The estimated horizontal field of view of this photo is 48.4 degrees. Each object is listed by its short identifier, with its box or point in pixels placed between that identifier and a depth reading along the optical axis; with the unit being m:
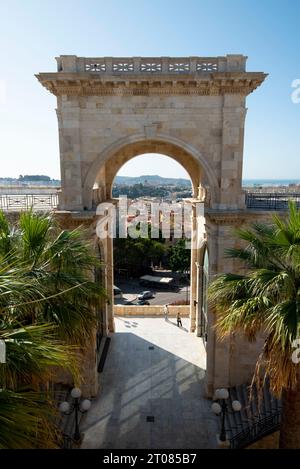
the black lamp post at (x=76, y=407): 10.20
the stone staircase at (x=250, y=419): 10.91
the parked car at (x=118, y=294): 41.62
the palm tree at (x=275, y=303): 5.98
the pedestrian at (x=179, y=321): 20.50
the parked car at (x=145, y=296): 42.25
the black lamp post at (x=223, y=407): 10.18
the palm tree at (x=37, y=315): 4.04
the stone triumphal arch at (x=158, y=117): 12.04
